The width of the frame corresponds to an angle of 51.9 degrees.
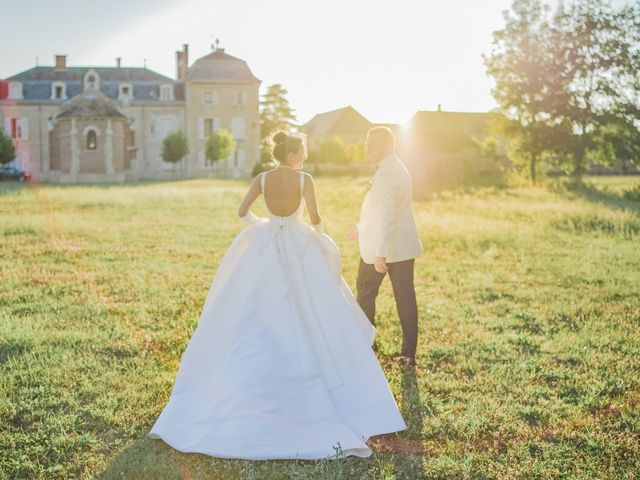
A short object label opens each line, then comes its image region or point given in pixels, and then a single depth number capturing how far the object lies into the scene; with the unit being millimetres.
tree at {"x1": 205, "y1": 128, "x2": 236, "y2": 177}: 55906
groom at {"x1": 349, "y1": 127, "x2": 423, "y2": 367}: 6008
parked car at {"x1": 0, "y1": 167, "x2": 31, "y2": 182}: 52500
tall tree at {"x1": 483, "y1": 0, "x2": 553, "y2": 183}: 38906
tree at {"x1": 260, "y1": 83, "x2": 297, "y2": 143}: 80875
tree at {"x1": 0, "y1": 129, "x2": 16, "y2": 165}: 50031
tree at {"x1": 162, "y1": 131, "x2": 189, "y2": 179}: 55094
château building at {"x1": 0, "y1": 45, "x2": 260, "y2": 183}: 57781
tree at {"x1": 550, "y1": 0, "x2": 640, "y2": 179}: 37500
